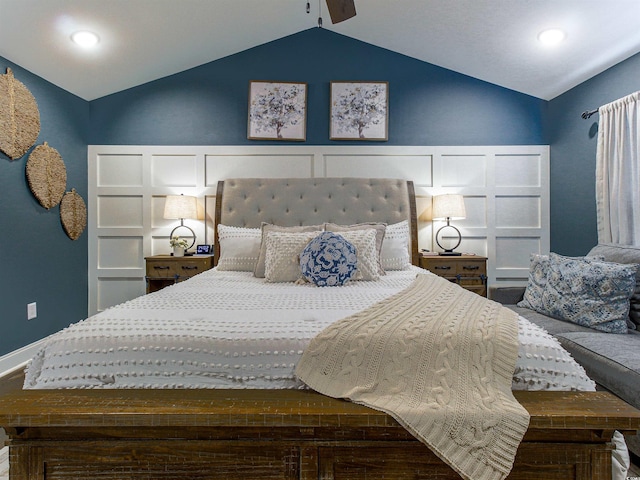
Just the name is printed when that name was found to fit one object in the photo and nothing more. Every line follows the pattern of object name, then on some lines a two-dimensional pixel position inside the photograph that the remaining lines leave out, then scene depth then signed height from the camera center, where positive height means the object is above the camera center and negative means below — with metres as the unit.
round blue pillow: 2.36 -0.13
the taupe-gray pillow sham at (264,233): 2.78 +0.05
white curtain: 2.89 +0.52
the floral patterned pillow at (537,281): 2.57 -0.28
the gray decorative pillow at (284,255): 2.52 -0.10
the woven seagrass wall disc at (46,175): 3.14 +0.55
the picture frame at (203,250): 3.76 -0.09
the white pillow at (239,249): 3.01 -0.07
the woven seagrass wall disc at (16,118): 2.82 +0.93
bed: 1.14 -0.51
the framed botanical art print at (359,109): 3.86 +1.28
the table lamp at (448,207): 3.61 +0.30
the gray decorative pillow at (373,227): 3.00 +0.10
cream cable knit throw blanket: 1.07 -0.42
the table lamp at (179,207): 3.63 +0.31
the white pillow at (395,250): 3.05 -0.08
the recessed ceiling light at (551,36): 2.95 +1.55
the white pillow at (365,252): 2.56 -0.08
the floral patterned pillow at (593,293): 2.18 -0.31
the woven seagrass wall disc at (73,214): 3.55 +0.25
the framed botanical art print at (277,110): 3.85 +1.27
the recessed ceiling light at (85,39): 2.97 +1.55
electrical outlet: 3.13 -0.56
